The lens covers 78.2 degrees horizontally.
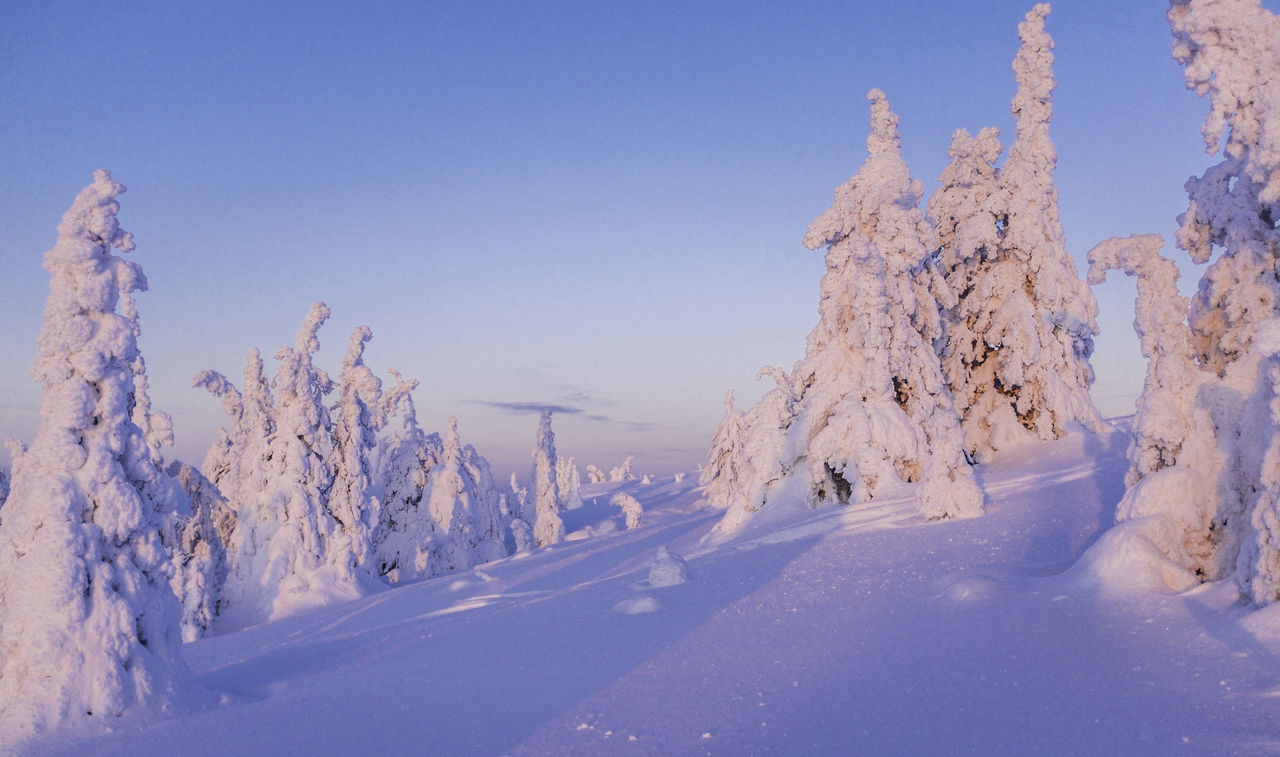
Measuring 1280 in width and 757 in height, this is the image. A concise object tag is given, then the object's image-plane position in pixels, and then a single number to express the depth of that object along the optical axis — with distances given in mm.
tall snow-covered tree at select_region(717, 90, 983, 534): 22422
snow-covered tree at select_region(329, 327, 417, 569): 26578
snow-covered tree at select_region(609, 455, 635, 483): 102062
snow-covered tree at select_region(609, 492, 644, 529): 46531
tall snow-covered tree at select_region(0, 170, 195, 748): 8508
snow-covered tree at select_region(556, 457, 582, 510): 70369
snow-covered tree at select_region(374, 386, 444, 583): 34062
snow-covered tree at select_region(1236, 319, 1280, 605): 7070
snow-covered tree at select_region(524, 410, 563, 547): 45594
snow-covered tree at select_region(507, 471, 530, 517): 45125
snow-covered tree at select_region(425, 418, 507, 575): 34469
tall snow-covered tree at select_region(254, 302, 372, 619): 23531
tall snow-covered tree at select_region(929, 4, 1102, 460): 25484
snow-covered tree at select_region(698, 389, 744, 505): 44094
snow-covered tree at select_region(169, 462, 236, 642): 22500
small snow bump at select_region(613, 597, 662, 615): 11926
